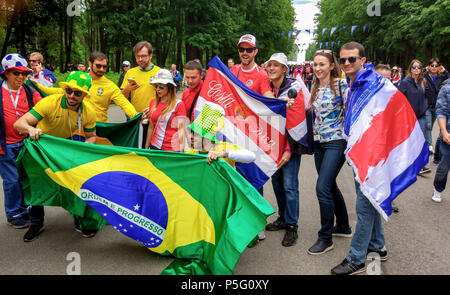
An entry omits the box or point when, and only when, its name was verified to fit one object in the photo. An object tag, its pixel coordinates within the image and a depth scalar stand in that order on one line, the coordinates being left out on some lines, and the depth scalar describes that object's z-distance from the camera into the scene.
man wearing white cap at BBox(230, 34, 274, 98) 4.75
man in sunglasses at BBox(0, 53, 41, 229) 4.74
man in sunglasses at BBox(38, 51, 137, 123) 5.45
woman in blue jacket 7.65
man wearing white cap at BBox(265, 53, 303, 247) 4.38
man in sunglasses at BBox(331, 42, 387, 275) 3.65
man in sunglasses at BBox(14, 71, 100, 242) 4.18
